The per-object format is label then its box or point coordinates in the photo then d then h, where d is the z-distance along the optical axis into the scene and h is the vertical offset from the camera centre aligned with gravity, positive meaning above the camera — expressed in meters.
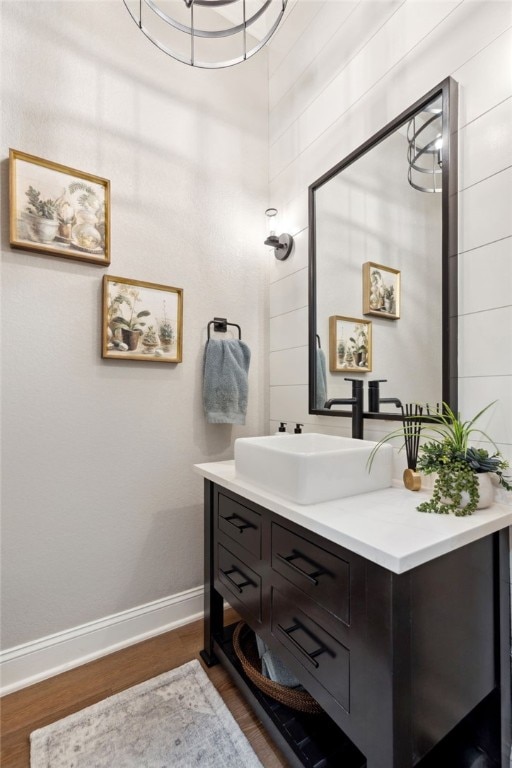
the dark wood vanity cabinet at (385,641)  0.74 -0.63
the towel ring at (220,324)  1.87 +0.31
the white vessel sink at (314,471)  0.99 -0.26
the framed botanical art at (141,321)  1.57 +0.28
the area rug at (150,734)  1.08 -1.14
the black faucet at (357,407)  1.41 -0.09
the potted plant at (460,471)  0.92 -0.23
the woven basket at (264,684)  1.15 -1.02
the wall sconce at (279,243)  1.90 +0.75
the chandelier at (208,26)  1.73 +1.83
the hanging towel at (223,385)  1.80 -0.01
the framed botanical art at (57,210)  1.36 +0.69
